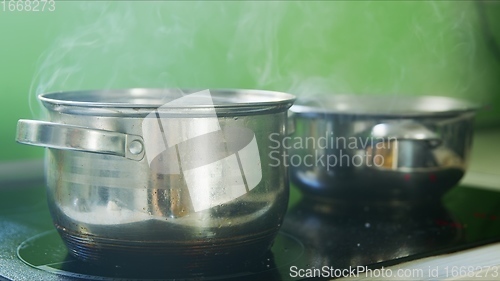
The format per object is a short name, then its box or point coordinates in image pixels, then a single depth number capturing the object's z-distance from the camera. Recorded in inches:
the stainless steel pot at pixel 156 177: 35.2
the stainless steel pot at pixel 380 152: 43.8
